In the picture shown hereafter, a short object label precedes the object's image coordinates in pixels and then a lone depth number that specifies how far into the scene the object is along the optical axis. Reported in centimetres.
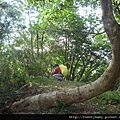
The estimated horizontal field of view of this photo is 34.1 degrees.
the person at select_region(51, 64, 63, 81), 922
